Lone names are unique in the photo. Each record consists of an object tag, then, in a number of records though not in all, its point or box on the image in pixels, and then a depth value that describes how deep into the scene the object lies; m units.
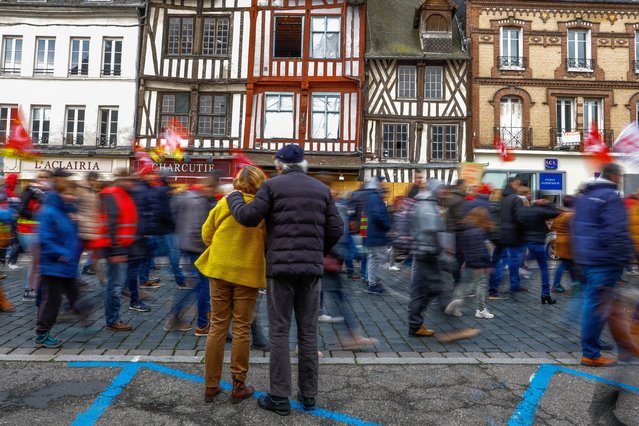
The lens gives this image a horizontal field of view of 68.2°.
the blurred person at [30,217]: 6.67
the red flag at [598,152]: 4.21
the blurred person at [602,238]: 3.68
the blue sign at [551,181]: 19.36
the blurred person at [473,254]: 5.49
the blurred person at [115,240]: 5.06
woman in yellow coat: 3.36
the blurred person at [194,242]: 4.96
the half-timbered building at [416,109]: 19.17
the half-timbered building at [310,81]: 18.41
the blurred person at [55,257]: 4.48
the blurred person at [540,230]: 6.86
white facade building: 18.91
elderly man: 3.24
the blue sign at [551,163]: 19.28
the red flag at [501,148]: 9.89
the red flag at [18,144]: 6.83
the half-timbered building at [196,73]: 18.72
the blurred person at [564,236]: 6.44
